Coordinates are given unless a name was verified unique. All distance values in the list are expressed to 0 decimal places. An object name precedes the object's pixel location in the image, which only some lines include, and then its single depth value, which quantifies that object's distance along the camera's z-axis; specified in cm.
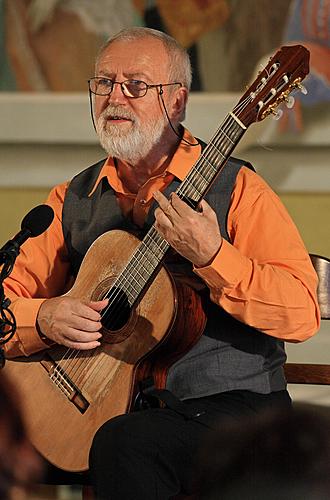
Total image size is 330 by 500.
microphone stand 666
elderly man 687
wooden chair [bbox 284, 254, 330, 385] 740
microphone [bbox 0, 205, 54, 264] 671
